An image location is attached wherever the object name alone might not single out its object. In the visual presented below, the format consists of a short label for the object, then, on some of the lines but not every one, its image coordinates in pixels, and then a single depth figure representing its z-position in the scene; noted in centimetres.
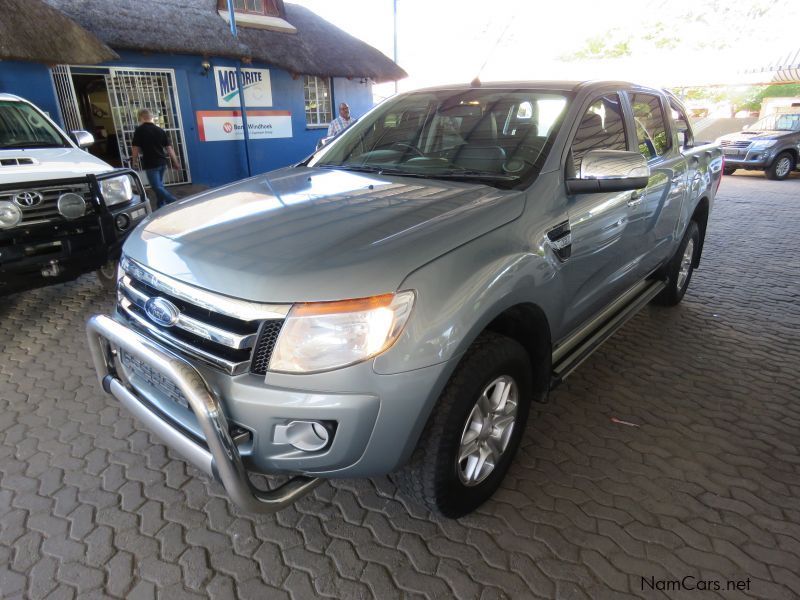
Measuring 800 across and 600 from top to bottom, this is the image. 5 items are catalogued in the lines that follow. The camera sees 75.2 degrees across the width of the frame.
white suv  380
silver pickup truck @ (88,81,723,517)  173
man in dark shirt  812
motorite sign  1105
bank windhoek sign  1108
